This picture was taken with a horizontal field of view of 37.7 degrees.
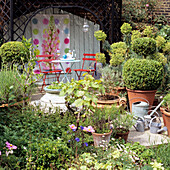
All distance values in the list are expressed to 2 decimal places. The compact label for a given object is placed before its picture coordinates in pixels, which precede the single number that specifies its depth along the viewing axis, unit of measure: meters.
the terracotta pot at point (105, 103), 4.55
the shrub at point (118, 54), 5.66
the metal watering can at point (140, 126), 4.09
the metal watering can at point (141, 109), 4.43
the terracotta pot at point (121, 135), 3.43
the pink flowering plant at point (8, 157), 2.47
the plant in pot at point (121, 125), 3.45
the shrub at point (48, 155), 2.58
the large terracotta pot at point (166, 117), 3.84
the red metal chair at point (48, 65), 8.30
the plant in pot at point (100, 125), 3.08
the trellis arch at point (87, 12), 7.52
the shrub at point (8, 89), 3.93
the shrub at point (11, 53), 6.36
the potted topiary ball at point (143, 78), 4.64
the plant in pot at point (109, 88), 4.59
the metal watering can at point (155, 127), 4.04
